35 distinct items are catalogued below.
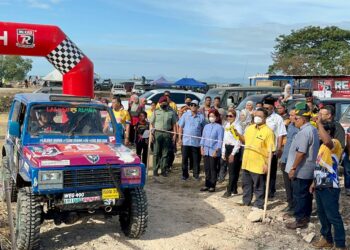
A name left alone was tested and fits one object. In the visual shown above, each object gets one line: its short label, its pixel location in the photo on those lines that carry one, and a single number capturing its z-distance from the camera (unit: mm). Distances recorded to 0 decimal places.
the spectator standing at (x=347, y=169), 8212
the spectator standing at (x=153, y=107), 11953
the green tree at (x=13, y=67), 63222
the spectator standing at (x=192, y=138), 9500
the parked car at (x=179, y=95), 18144
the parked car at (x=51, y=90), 18688
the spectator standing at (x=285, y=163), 7113
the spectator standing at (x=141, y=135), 10070
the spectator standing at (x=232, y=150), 7989
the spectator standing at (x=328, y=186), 5480
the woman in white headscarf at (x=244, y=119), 8703
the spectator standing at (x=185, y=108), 11799
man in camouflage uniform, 10109
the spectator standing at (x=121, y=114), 11008
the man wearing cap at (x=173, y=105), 12609
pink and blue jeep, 5062
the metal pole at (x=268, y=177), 6723
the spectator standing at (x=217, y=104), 10752
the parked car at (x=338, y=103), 10133
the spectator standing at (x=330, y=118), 6391
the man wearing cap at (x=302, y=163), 5953
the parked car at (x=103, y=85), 48281
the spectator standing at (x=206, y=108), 10701
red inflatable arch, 8205
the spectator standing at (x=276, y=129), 7863
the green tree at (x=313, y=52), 38916
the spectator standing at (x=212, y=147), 8516
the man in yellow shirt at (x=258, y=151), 7078
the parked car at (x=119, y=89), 39797
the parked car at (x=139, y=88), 38766
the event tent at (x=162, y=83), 38712
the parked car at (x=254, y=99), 12329
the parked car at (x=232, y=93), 14688
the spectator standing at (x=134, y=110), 12145
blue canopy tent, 34312
